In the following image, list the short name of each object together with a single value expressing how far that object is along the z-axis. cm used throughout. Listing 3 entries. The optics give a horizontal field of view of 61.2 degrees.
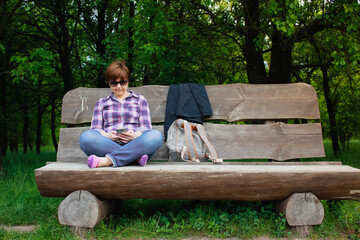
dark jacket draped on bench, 353
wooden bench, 256
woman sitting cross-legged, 279
